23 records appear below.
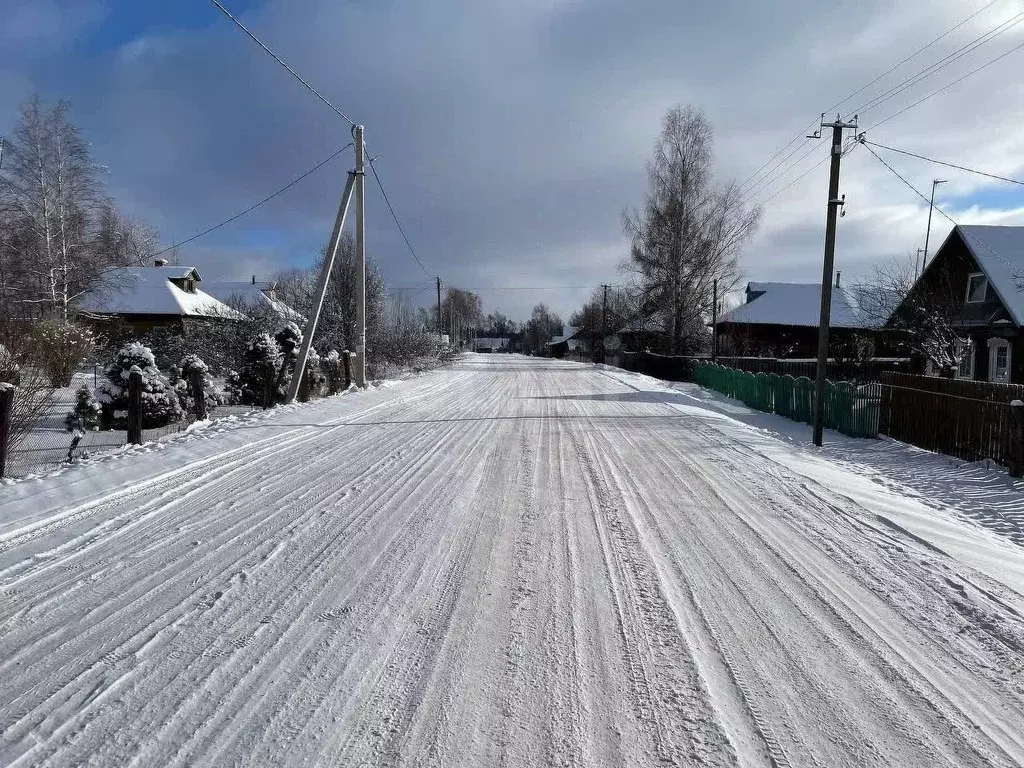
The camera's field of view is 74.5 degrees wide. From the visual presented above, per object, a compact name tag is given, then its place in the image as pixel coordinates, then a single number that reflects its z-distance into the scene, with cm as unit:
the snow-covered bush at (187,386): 1480
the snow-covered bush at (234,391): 1891
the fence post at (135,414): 957
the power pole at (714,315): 3680
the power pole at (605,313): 6065
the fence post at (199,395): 1212
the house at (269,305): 2839
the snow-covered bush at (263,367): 1767
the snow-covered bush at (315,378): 1912
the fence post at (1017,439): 1012
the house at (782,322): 4344
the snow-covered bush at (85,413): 1366
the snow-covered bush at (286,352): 1816
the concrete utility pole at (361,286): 1858
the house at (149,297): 3609
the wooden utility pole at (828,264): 1345
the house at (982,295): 2509
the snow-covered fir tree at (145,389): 1418
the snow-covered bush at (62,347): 1627
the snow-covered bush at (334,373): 1973
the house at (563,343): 10757
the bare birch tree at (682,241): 3891
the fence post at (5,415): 731
